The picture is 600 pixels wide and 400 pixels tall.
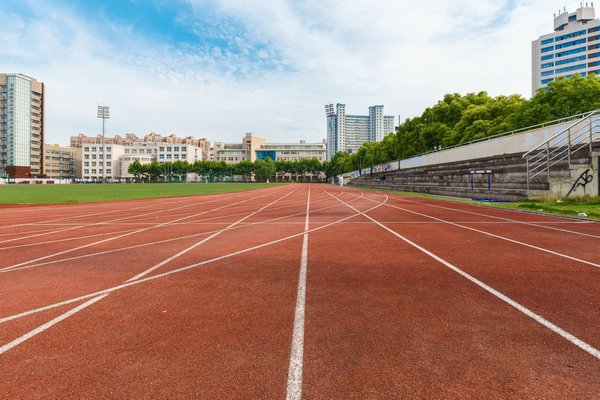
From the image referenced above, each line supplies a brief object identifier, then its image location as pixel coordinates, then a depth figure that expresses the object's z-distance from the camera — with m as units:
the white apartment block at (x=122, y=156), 137.50
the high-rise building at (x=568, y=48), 88.12
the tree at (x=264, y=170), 119.94
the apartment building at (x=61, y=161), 134.25
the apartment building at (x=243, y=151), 161.12
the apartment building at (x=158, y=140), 171.75
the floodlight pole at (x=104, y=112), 104.81
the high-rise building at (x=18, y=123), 104.50
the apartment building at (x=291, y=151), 162.38
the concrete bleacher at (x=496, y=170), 15.44
